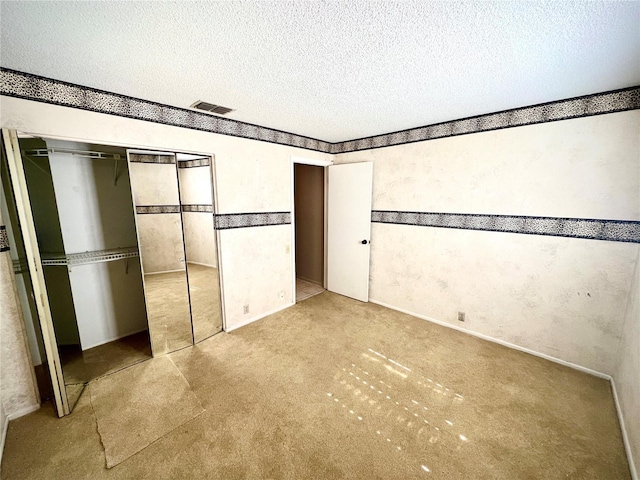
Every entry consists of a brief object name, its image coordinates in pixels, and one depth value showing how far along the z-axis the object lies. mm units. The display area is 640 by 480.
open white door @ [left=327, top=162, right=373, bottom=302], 3625
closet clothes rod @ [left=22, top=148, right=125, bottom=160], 2133
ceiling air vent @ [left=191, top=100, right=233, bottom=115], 2289
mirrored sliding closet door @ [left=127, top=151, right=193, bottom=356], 2346
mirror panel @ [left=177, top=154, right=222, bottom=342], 2605
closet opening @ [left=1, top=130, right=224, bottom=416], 2223
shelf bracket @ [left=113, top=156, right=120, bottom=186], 2517
